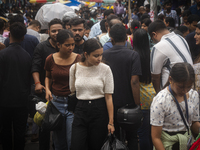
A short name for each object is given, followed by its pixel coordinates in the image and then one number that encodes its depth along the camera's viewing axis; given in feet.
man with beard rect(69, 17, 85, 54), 15.99
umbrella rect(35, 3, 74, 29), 26.16
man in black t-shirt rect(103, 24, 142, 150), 12.28
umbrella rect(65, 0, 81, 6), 58.81
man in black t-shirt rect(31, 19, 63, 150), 13.50
